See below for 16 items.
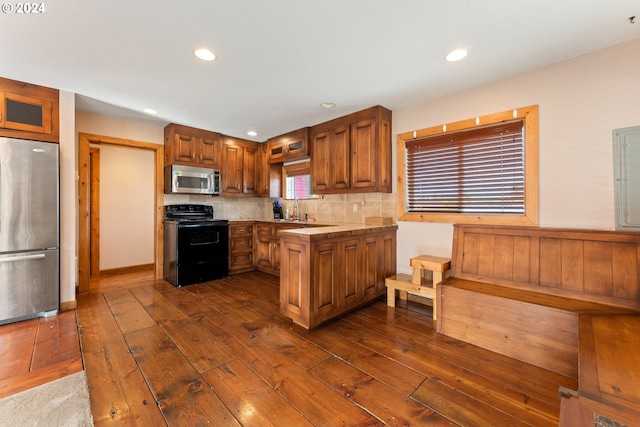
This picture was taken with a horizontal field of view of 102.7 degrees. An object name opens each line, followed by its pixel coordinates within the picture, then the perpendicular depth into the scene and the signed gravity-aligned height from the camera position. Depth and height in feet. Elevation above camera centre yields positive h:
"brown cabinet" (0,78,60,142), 8.53 +3.66
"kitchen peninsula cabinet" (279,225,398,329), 7.99 -1.94
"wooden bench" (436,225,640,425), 6.02 -2.17
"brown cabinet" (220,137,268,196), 15.23 +2.92
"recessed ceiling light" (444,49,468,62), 6.95 +4.43
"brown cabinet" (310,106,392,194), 10.76 +2.78
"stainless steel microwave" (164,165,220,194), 13.12 +1.91
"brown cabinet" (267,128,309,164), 13.67 +3.93
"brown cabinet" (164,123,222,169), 13.16 +3.72
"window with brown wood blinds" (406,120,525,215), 8.48 +1.57
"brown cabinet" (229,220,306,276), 14.42 -1.83
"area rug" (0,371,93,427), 4.58 -3.67
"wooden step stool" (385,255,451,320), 8.72 -2.52
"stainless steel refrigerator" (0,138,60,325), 8.18 -0.44
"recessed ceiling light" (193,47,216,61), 6.88 +4.45
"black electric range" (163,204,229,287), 12.56 -1.60
